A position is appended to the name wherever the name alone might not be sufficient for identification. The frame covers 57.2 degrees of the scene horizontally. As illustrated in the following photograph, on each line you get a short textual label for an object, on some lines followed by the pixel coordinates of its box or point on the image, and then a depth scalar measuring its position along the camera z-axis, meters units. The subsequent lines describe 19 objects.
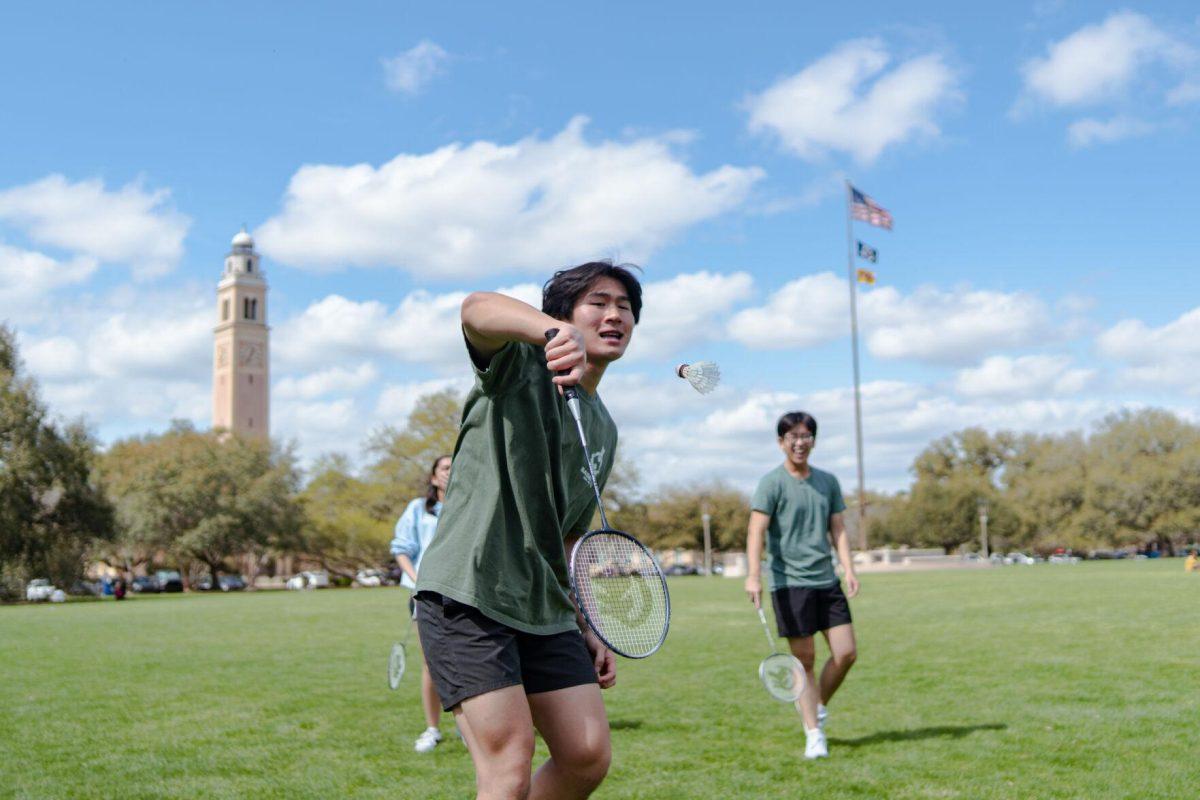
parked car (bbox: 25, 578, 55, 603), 55.16
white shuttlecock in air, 4.39
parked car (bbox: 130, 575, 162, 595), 84.50
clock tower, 169.88
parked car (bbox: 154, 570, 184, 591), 84.12
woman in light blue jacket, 9.07
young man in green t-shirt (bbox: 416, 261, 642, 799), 3.83
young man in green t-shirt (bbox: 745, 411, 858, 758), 8.64
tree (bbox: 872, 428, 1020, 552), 115.62
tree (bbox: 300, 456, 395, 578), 78.19
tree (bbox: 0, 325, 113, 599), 53.78
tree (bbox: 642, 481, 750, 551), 108.50
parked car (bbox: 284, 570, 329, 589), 84.39
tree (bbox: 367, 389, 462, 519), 76.33
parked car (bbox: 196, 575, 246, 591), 86.09
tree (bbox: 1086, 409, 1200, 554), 99.69
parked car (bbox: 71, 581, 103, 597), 62.61
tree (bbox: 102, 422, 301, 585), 76.12
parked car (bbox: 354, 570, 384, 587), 87.62
